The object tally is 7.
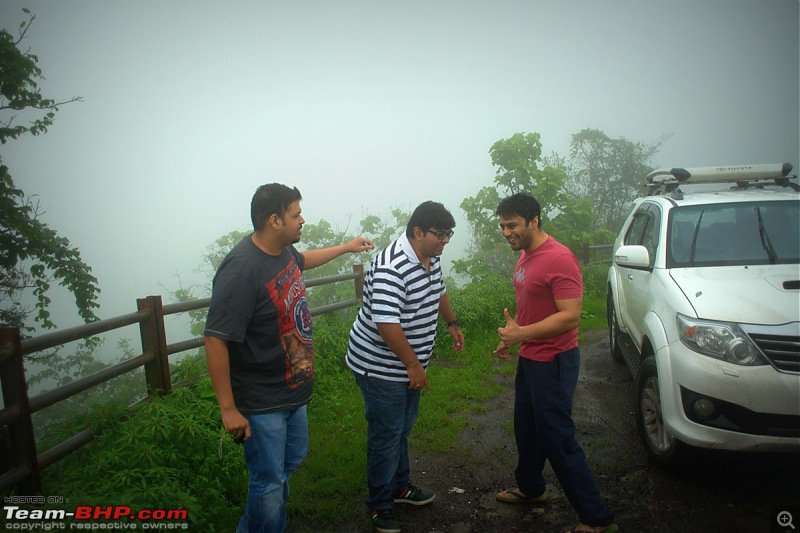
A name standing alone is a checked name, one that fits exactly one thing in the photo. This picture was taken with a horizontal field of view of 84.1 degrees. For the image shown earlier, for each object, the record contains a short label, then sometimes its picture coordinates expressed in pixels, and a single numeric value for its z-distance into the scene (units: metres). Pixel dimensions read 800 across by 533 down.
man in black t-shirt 2.06
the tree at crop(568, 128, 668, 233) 21.91
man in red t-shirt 2.52
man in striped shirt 2.55
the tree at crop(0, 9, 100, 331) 6.60
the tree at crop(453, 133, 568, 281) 12.19
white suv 2.65
